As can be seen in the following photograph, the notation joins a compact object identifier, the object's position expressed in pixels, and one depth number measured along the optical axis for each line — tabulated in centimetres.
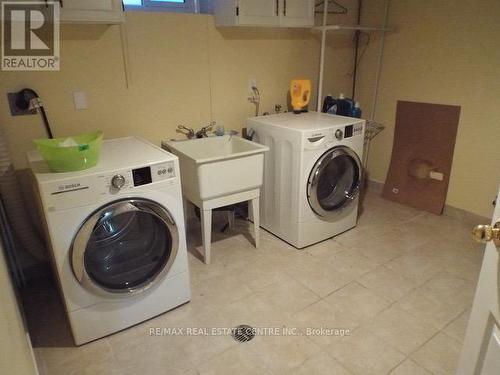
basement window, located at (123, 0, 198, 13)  235
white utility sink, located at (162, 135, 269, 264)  210
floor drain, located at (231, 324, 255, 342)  177
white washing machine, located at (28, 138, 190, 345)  152
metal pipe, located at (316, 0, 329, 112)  287
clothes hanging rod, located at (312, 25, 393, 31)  274
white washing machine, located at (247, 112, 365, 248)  234
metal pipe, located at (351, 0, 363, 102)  337
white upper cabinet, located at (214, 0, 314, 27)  234
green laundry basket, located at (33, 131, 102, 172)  149
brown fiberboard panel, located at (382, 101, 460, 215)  292
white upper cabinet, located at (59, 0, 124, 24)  172
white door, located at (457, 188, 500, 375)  85
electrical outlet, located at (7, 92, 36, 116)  192
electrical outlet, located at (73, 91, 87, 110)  211
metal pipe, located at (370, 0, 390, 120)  313
